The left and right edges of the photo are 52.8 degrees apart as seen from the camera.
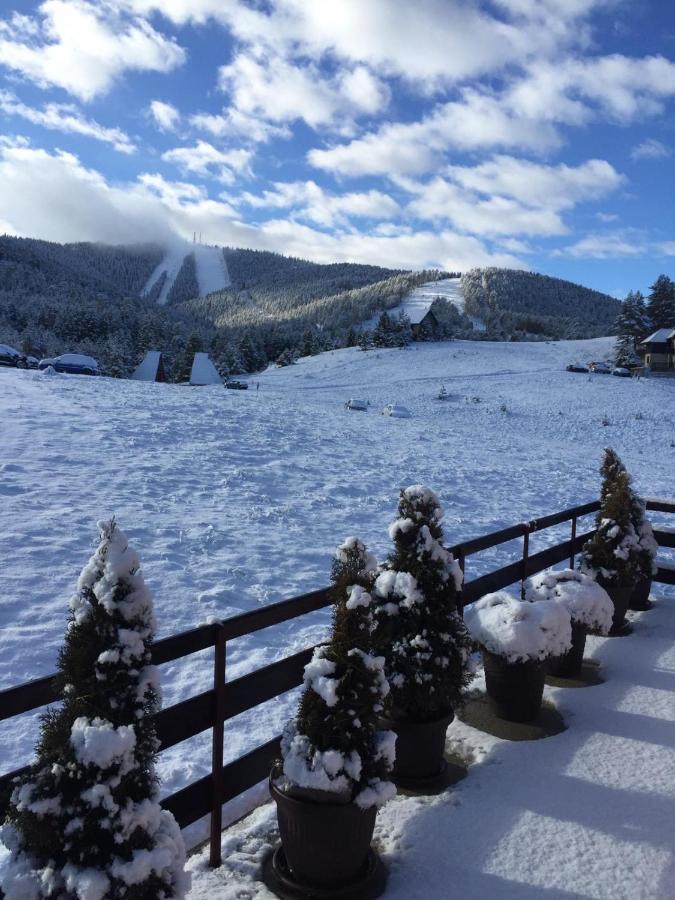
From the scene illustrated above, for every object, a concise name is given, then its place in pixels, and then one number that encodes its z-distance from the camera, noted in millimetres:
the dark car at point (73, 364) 46938
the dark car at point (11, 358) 44531
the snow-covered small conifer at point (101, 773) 2240
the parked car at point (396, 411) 33191
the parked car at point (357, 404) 36000
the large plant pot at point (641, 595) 7346
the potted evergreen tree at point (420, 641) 3953
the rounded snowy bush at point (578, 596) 5441
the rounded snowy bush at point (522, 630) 4688
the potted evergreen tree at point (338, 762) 2955
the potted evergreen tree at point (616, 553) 6629
